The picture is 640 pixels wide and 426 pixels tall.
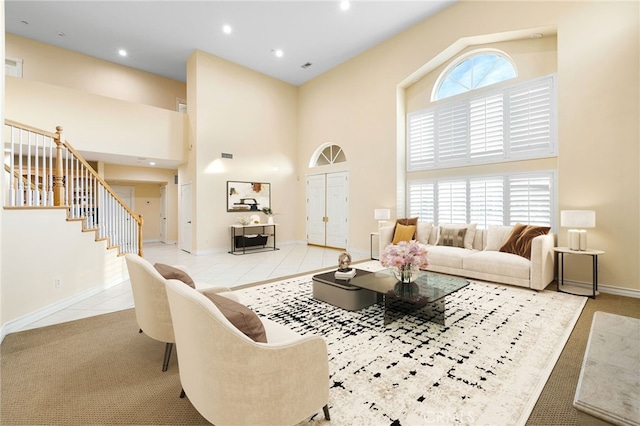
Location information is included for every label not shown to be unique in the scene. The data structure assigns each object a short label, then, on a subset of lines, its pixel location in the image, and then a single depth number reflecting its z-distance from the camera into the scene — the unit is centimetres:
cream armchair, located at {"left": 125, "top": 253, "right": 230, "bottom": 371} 215
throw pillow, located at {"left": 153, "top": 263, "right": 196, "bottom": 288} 231
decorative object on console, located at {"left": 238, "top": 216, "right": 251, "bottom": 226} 782
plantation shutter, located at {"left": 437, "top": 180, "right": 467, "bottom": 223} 589
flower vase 311
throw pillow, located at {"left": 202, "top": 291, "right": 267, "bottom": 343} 136
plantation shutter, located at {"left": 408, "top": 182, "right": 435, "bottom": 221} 638
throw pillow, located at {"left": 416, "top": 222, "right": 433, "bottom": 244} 585
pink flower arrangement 304
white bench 175
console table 773
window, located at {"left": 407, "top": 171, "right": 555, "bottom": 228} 496
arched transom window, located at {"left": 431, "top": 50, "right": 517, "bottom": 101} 548
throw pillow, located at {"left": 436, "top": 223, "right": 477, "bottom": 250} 528
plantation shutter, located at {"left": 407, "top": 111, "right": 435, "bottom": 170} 643
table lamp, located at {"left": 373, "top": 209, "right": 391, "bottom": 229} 659
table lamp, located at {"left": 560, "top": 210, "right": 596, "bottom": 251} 386
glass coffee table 282
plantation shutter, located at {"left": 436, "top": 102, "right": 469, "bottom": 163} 589
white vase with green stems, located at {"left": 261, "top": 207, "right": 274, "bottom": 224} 851
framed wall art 800
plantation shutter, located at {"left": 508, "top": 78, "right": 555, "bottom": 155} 487
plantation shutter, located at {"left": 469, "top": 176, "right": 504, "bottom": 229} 540
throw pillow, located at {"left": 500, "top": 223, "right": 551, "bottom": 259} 442
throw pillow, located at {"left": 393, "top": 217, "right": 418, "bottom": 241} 604
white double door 808
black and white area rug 175
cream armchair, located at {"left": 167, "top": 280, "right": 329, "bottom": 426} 124
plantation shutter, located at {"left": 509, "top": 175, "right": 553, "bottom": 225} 490
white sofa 407
